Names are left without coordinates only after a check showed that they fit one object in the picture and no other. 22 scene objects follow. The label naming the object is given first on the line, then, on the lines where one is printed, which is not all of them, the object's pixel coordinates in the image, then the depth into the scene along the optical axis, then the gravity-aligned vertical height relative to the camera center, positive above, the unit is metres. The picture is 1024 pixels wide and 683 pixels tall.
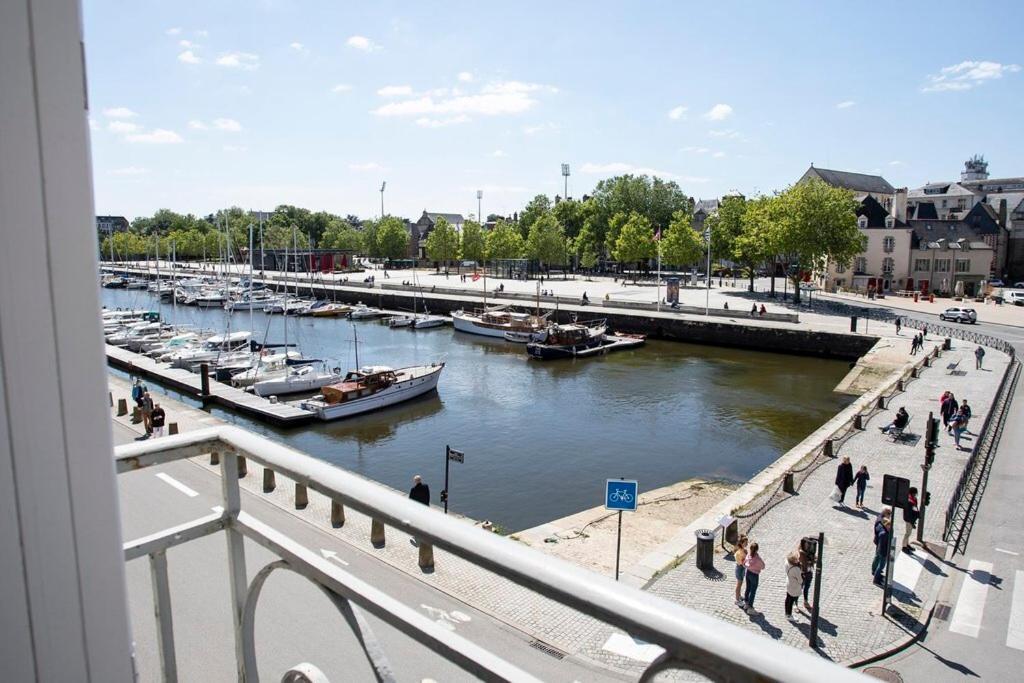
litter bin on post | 11.58 -4.84
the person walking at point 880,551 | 11.02 -4.63
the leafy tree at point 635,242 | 78.56 +0.97
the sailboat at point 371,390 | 26.98 -5.60
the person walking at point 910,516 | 12.39 -4.60
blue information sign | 11.55 -3.96
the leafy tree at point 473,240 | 87.75 +1.19
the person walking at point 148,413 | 18.98 -4.53
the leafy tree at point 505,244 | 87.25 +0.72
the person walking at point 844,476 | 14.68 -4.58
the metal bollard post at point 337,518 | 10.82 -4.12
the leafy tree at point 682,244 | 73.44 +0.73
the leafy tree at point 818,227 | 53.09 +1.86
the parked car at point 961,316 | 44.97 -3.96
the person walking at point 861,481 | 14.46 -4.66
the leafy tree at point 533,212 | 99.62 +5.35
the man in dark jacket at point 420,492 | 12.98 -4.43
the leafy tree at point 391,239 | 103.38 +1.46
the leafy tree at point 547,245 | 84.69 +0.65
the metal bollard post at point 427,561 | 10.19 -4.49
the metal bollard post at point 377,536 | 10.10 -4.12
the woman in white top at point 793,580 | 10.06 -4.62
